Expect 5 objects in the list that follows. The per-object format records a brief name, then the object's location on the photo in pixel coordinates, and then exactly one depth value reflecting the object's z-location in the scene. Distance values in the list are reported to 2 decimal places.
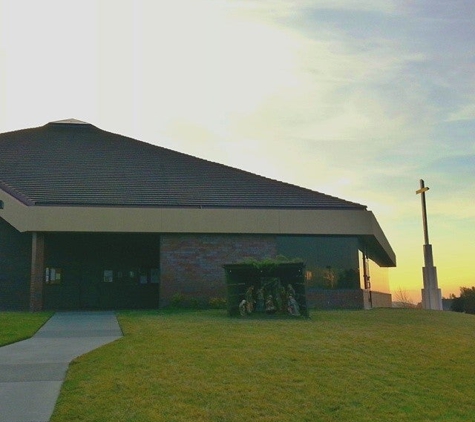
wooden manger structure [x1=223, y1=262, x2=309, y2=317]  19.55
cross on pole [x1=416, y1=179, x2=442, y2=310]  33.16
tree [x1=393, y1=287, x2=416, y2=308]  49.31
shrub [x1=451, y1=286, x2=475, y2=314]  35.42
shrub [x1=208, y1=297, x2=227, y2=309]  25.28
